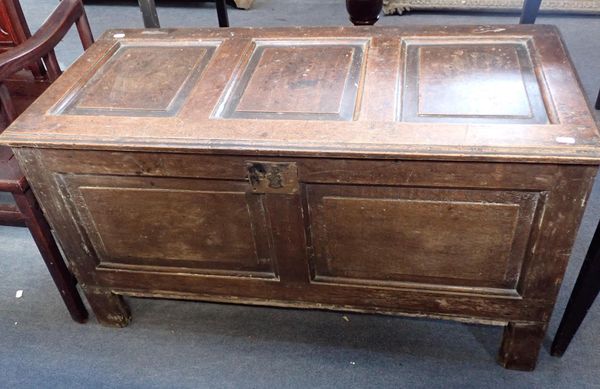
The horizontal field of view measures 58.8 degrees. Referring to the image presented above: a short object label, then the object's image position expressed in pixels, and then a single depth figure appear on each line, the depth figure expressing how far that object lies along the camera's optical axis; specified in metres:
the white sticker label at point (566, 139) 1.06
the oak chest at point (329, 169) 1.14
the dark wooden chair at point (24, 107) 1.46
